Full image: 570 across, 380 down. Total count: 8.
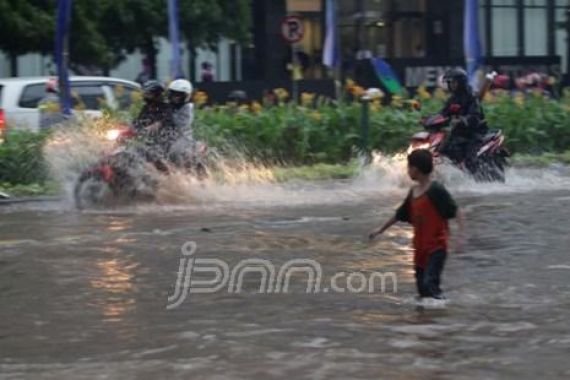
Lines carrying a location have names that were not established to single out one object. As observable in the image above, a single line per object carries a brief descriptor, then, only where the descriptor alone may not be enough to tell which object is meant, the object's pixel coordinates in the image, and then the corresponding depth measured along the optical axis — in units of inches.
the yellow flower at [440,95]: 896.5
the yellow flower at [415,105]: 847.7
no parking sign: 1080.8
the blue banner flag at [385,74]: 1357.5
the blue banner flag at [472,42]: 932.0
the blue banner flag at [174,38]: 952.3
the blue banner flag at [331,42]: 1081.4
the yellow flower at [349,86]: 878.0
